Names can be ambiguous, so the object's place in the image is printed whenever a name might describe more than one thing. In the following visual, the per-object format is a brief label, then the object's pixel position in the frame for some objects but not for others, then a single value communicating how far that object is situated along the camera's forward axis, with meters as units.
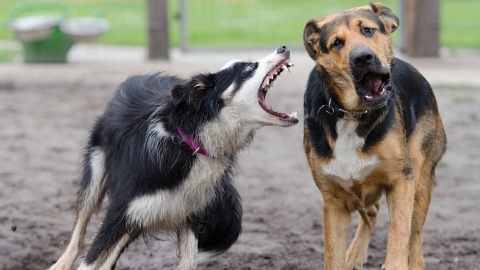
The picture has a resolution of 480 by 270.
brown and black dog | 8.54
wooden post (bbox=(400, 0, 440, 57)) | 25.18
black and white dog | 8.99
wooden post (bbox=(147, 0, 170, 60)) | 25.87
